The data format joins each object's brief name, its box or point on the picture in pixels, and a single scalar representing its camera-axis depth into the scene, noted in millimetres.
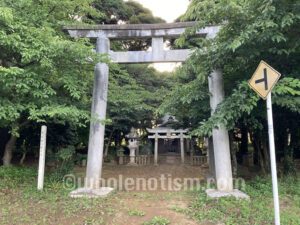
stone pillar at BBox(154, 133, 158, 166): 14028
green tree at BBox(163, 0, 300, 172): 3619
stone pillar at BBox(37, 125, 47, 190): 5520
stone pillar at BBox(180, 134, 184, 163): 14773
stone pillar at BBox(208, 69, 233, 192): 4973
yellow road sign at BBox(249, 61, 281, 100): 2797
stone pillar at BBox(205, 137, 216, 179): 6962
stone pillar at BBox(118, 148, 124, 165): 14320
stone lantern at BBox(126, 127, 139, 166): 13980
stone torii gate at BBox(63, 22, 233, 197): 5559
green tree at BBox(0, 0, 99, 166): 4578
